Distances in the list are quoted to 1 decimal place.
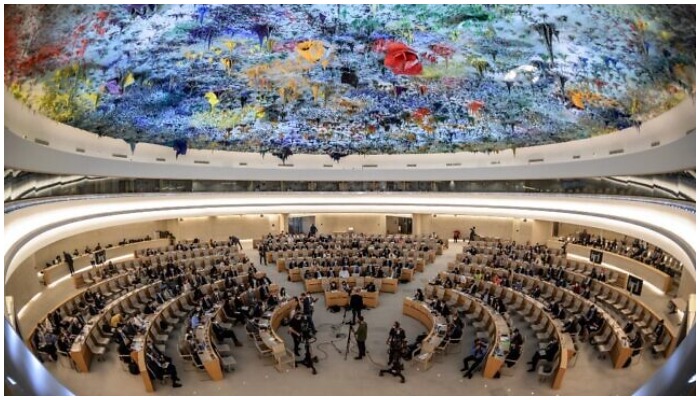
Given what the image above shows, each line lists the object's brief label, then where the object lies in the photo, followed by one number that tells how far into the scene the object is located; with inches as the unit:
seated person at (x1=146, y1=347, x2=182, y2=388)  388.5
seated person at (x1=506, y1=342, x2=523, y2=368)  420.3
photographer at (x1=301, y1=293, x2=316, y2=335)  515.2
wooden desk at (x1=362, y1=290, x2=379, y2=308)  625.9
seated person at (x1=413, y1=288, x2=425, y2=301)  581.3
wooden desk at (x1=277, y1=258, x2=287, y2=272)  839.1
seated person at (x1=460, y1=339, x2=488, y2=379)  413.1
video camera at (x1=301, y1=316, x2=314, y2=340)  442.1
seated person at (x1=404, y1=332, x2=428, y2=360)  434.0
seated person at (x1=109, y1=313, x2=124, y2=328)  486.2
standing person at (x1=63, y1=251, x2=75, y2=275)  736.5
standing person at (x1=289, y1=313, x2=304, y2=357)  450.3
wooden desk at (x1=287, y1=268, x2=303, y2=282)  761.6
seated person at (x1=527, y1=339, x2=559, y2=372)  413.7
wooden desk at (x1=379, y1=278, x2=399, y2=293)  701.9
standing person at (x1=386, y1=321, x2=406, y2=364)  405.1
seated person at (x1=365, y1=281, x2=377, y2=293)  629.2
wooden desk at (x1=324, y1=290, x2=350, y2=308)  621.3
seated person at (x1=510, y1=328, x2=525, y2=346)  428.3
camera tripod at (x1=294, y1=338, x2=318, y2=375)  422.3
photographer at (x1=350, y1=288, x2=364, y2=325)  560.1
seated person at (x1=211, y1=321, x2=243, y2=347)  478.3
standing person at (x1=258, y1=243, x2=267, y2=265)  911.0
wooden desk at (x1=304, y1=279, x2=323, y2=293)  692.1
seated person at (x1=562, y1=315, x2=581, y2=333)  476.1
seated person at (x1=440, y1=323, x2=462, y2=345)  469.4
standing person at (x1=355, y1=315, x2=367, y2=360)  440.1
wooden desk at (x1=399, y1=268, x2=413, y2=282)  764.6
